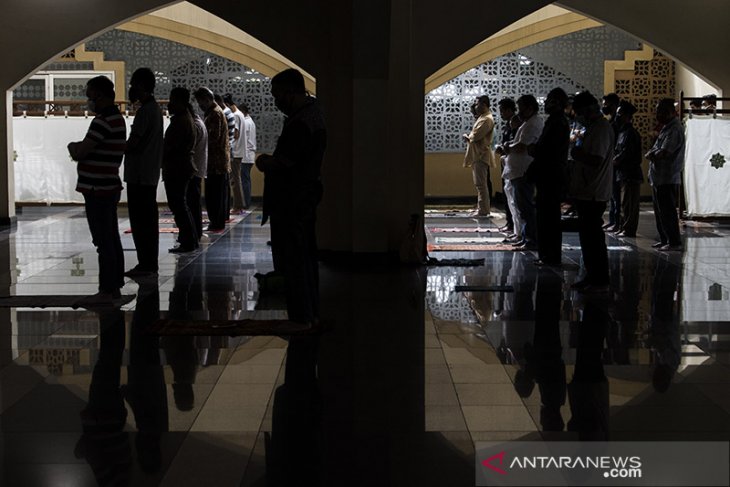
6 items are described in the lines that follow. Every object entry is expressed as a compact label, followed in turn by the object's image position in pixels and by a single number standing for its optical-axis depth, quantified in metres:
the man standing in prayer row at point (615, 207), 12.01
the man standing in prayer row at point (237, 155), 14.30
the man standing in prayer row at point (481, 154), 14.52
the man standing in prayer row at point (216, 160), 12.14
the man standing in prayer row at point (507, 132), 11.38
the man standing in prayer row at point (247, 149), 14.77
